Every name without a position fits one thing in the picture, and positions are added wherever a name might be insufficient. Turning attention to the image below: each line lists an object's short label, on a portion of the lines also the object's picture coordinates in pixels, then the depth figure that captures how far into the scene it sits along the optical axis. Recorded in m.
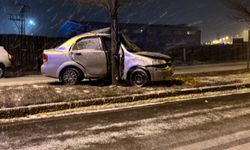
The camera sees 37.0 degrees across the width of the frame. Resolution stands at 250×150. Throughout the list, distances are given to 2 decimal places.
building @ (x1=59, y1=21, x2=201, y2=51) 44.19
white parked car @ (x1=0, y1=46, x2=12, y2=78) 16.72
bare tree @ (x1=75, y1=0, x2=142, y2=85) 10.77
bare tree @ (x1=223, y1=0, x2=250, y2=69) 18.75
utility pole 40.75
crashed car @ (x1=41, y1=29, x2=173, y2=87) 10.84
